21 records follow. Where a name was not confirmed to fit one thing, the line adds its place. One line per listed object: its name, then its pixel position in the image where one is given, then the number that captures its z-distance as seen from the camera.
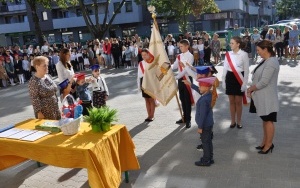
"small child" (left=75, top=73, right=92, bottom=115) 6.14
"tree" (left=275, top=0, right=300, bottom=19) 58.19
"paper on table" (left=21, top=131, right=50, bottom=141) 4.23
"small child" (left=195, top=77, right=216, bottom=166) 4.83
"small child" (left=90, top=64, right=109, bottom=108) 6.44
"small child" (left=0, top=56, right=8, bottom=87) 14.60
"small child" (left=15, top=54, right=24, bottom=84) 15.70
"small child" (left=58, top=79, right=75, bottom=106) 5.47
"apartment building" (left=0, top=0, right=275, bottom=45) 43.53
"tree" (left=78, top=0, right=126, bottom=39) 24.77
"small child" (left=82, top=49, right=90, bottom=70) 18.47
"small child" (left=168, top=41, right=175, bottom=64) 17.06
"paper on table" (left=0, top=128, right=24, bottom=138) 4.52
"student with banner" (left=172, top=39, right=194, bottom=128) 6.65
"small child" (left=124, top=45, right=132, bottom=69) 17.79
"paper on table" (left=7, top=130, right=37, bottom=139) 4.38
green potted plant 4.23
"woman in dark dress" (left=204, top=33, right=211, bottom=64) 16.33
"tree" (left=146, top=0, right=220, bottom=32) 25.41
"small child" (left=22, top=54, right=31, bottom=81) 15.96
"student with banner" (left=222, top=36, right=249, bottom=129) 6.09
